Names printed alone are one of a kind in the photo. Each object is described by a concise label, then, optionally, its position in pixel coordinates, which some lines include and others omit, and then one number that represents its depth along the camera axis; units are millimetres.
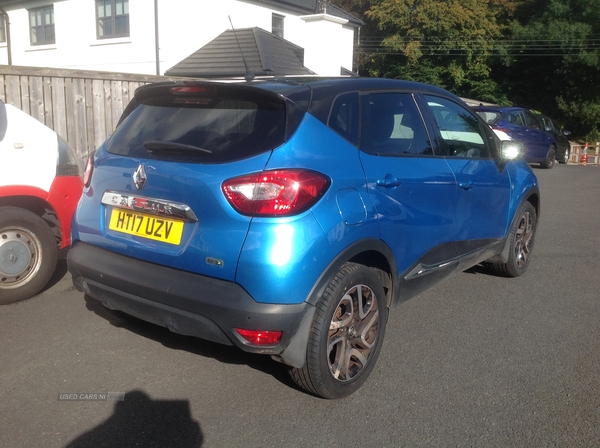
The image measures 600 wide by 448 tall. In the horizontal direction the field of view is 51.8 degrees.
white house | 19234
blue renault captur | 3078
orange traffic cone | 23641
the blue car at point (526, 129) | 17156
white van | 4883
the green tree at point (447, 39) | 35844
